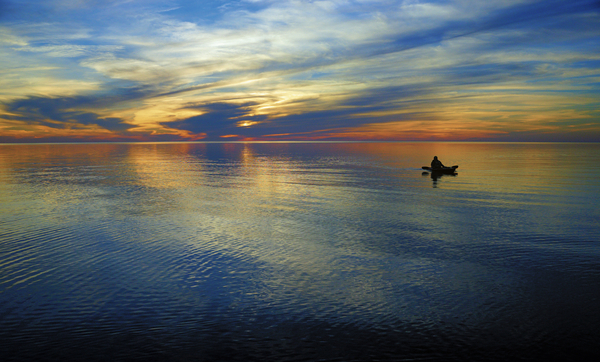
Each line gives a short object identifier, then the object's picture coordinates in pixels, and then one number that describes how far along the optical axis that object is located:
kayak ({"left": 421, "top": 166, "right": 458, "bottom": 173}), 59.34
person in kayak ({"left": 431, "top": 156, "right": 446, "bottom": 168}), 60.65
